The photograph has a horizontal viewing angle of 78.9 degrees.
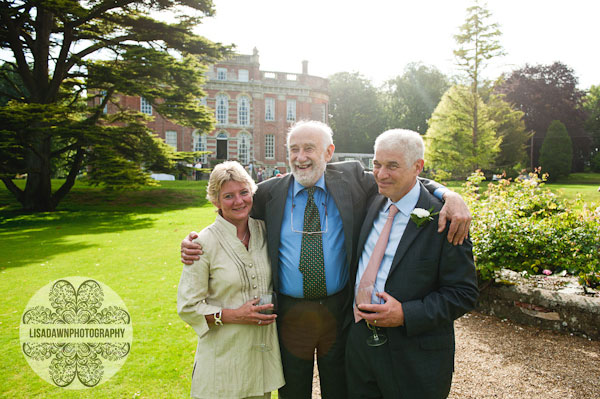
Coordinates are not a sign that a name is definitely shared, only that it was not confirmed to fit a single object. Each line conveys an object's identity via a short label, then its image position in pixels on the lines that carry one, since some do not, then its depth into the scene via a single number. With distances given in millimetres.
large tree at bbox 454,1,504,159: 23719
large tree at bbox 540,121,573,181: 31016
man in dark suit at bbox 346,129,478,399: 2102
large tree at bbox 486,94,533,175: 29906
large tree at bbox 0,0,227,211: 15875
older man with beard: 2627
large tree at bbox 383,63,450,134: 49469
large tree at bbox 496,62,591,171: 36219
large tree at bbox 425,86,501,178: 24172
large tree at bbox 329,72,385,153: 51688
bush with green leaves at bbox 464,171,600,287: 4801
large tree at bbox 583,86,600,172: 37312
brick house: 38156
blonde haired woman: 2336
